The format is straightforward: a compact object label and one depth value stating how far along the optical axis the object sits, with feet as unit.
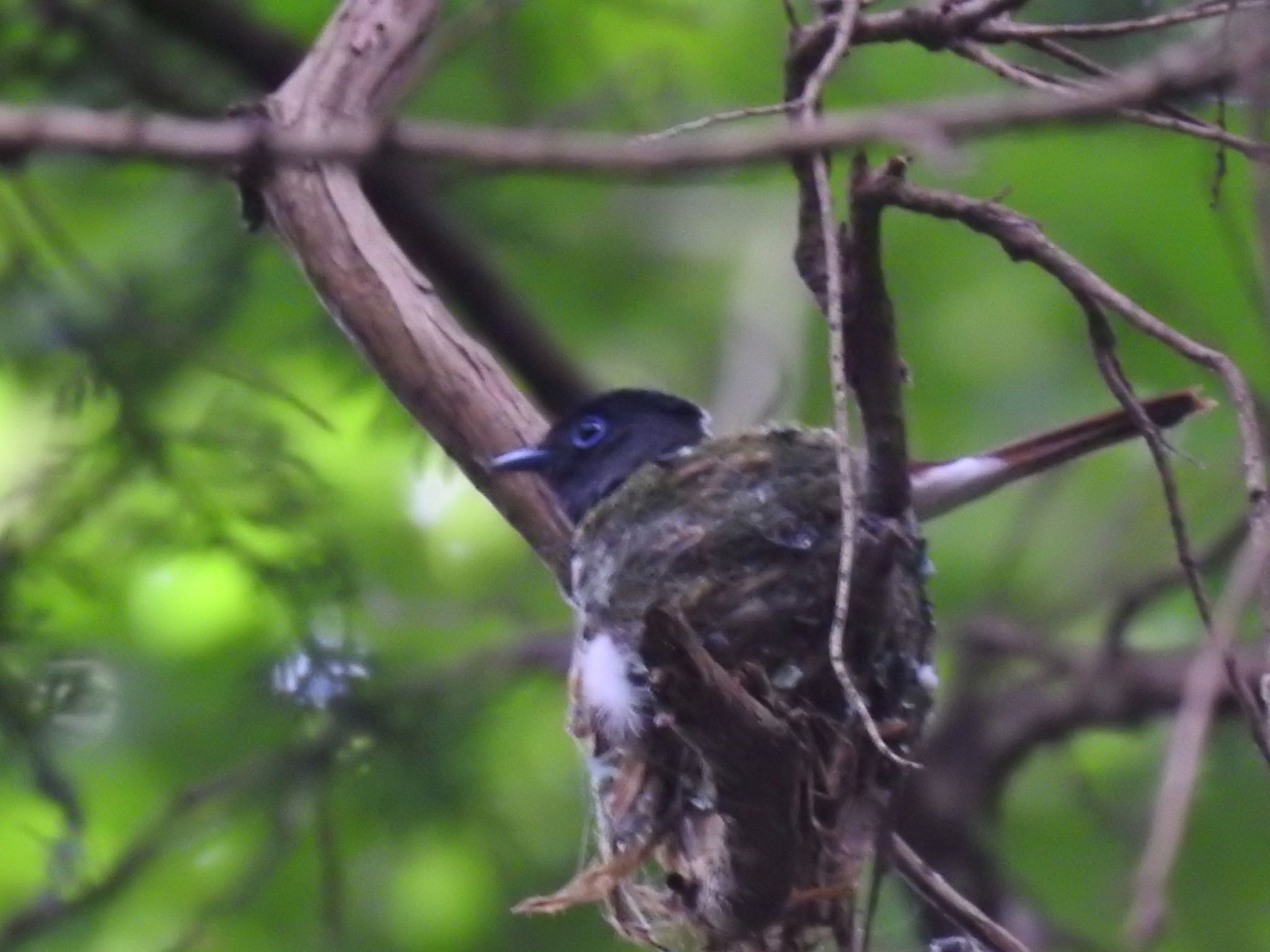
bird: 17.85
